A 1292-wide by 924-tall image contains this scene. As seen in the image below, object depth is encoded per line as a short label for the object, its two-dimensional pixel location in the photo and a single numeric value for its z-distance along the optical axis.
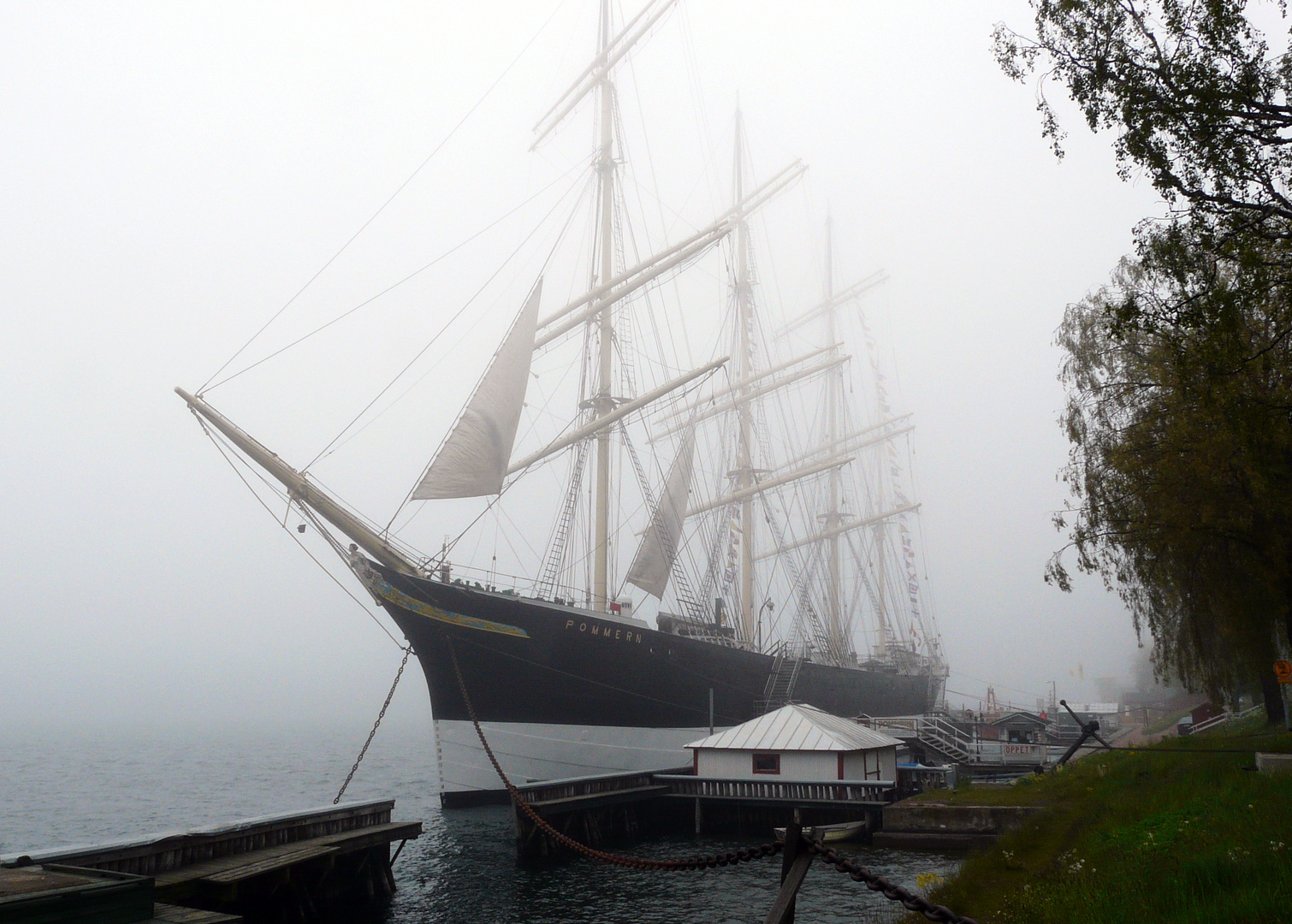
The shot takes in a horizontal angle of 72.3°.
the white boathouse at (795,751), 23.62
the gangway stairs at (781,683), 36.69
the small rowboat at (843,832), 21.38
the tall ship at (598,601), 24.97
